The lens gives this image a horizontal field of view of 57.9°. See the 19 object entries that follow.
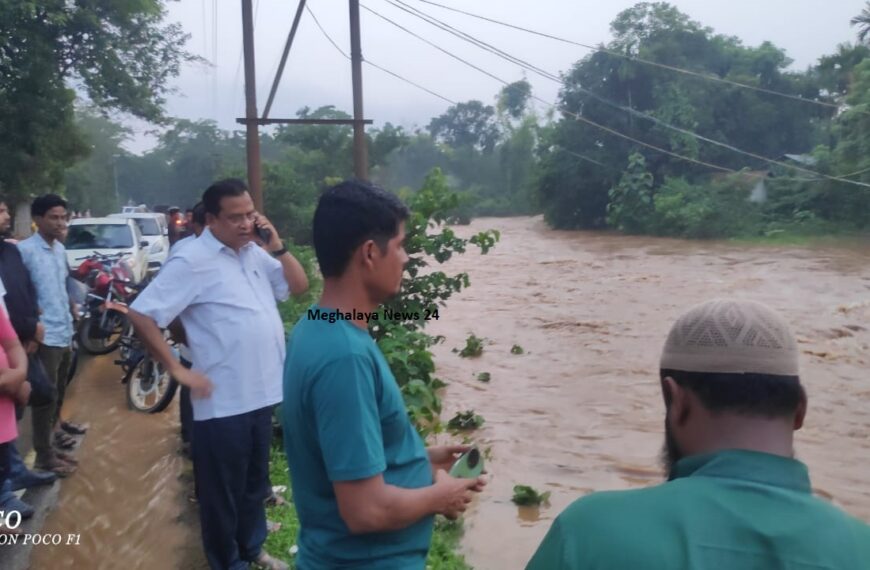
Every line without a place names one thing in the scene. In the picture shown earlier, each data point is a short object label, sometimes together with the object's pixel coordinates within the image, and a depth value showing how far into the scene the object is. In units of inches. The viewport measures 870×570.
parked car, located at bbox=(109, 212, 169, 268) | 625.1
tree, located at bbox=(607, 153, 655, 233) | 1300.4
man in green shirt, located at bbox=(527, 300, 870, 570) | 39.2
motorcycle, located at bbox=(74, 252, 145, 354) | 327.9
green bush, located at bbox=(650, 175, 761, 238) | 1180.5
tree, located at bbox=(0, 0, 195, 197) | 608.4
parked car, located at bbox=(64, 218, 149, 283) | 510.0
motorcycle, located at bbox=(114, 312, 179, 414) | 259.9
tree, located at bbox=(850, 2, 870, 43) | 1082.1
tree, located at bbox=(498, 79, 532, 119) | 2210.9
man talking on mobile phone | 121.0
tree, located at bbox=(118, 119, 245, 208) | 2150.6
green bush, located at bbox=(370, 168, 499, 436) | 243.8
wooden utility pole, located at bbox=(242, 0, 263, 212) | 291.3
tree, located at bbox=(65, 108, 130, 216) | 1780.3
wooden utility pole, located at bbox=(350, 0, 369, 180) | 320.2
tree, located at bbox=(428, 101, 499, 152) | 2487.7
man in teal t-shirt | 65.5
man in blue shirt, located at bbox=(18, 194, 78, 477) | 185.9
